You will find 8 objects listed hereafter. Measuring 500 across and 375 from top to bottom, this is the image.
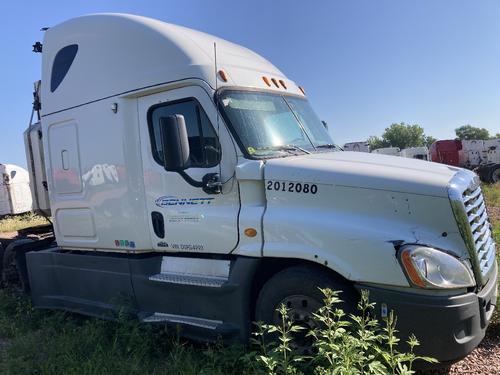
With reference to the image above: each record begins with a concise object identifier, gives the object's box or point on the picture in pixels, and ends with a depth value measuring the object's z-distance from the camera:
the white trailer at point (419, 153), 32.56
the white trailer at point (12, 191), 20.02
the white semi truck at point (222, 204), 3.41
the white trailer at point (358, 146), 29.69
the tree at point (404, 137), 95.62
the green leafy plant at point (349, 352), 2.85
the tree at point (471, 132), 100.92
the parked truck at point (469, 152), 30.30
